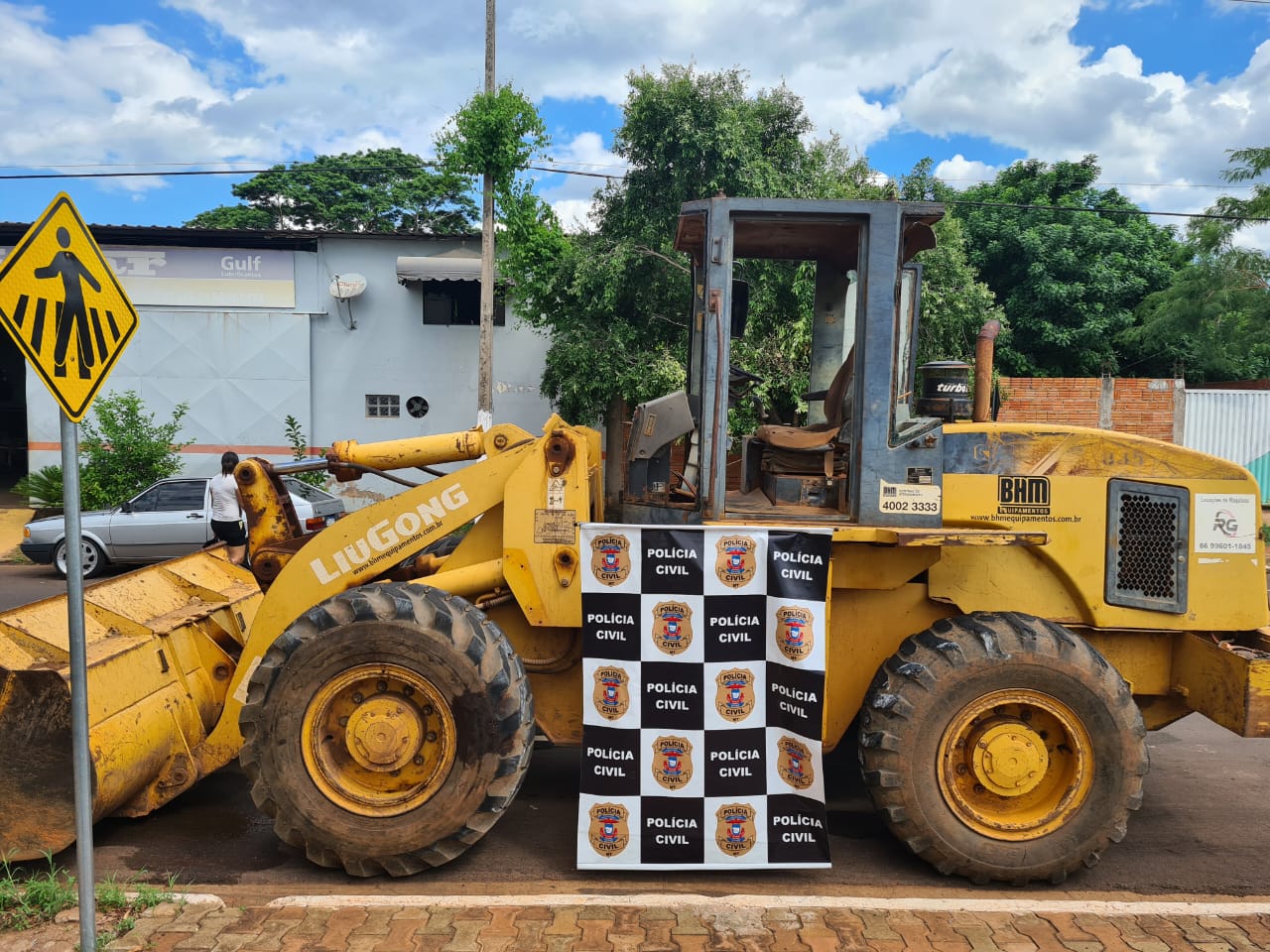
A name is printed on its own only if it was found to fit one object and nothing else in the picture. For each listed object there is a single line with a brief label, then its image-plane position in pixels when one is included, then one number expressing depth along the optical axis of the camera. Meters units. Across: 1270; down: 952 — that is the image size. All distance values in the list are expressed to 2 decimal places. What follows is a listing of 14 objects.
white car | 11.83
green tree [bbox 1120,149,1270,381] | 17.06
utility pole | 14.68
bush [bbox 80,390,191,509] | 13.98
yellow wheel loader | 3.85
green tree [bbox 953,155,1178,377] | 19.17
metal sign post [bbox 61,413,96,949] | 2.99
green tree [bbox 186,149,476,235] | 33.44
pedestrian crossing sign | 2.91
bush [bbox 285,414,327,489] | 15.84
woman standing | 8.40
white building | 17.78
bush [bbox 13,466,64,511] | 15.20
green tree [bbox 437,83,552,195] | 14.20
